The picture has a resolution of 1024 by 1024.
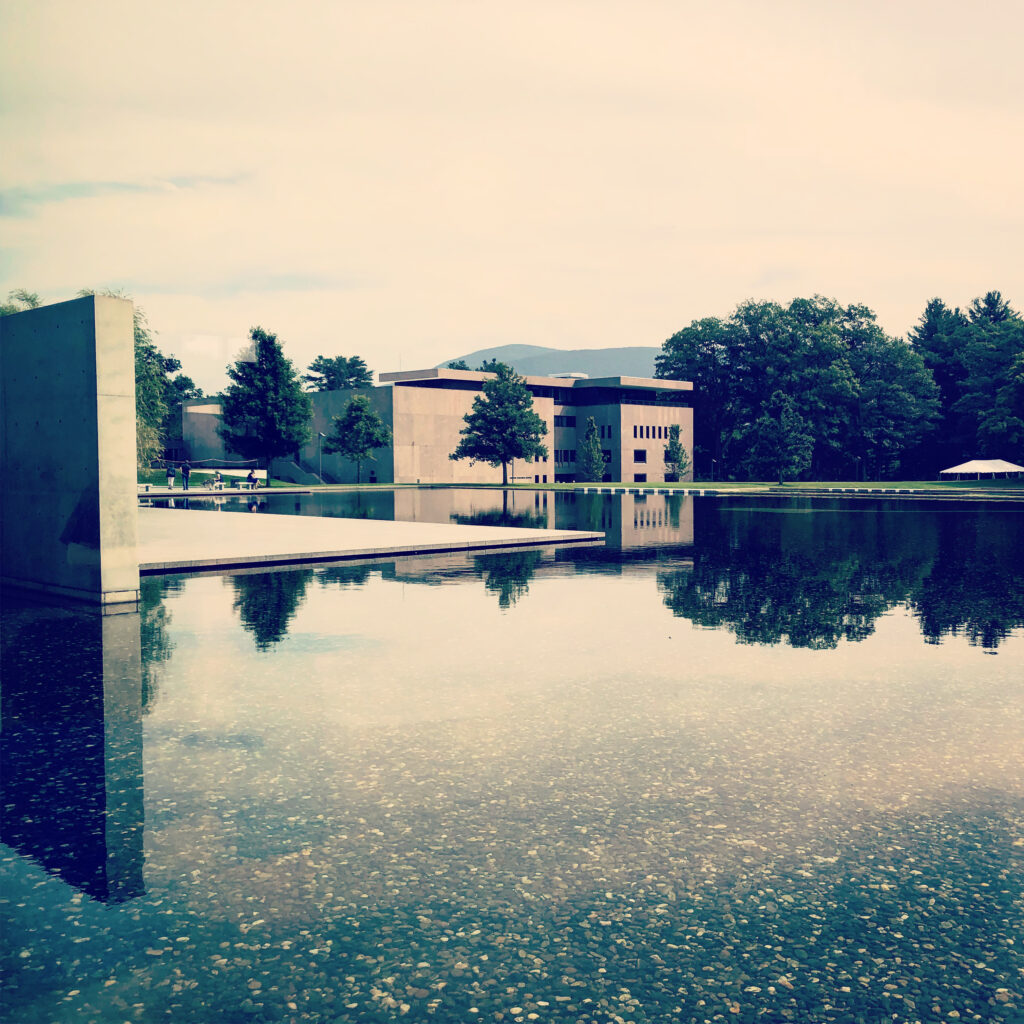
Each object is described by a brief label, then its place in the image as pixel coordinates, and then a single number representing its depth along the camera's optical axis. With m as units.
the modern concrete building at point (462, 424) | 95.75
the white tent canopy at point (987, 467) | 79.44
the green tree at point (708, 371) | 118.75
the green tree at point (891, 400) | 101.06
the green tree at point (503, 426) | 85.25
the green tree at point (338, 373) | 157.75
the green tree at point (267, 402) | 90.88
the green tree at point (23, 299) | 51.59
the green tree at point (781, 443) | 90.12
